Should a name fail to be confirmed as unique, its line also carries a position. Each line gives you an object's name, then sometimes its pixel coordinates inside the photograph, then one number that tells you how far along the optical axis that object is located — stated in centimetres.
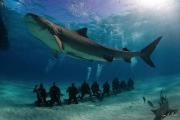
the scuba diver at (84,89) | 891
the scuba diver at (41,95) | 787
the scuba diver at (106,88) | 1046
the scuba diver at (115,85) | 1180
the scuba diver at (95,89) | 957
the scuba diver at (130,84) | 1334
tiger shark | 253
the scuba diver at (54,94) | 795
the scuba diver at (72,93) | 831
